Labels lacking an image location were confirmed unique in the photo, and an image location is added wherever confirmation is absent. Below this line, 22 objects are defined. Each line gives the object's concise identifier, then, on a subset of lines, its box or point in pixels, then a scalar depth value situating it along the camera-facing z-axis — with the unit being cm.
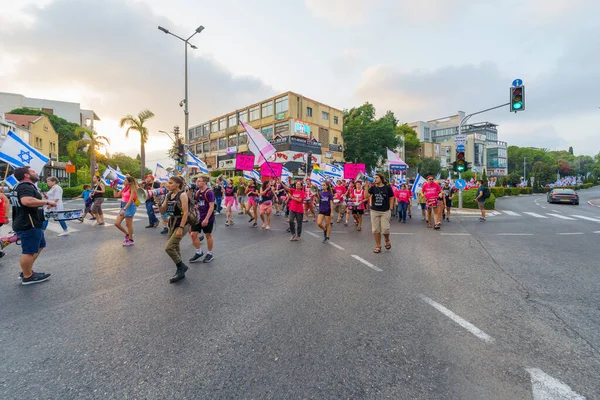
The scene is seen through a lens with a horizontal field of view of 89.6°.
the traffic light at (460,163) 1515
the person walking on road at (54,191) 841
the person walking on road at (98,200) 1057
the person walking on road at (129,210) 761
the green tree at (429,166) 6469
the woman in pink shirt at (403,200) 1270
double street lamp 1997
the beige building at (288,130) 4350
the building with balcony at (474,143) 8600
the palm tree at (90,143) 2781
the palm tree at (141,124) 3170
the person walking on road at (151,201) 993
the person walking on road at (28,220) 459
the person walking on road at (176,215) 491
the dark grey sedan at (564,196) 2420
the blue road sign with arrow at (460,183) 1681
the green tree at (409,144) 6662
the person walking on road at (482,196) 1293
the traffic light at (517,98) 1325
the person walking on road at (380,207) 696
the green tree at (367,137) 4688
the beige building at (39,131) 4025
